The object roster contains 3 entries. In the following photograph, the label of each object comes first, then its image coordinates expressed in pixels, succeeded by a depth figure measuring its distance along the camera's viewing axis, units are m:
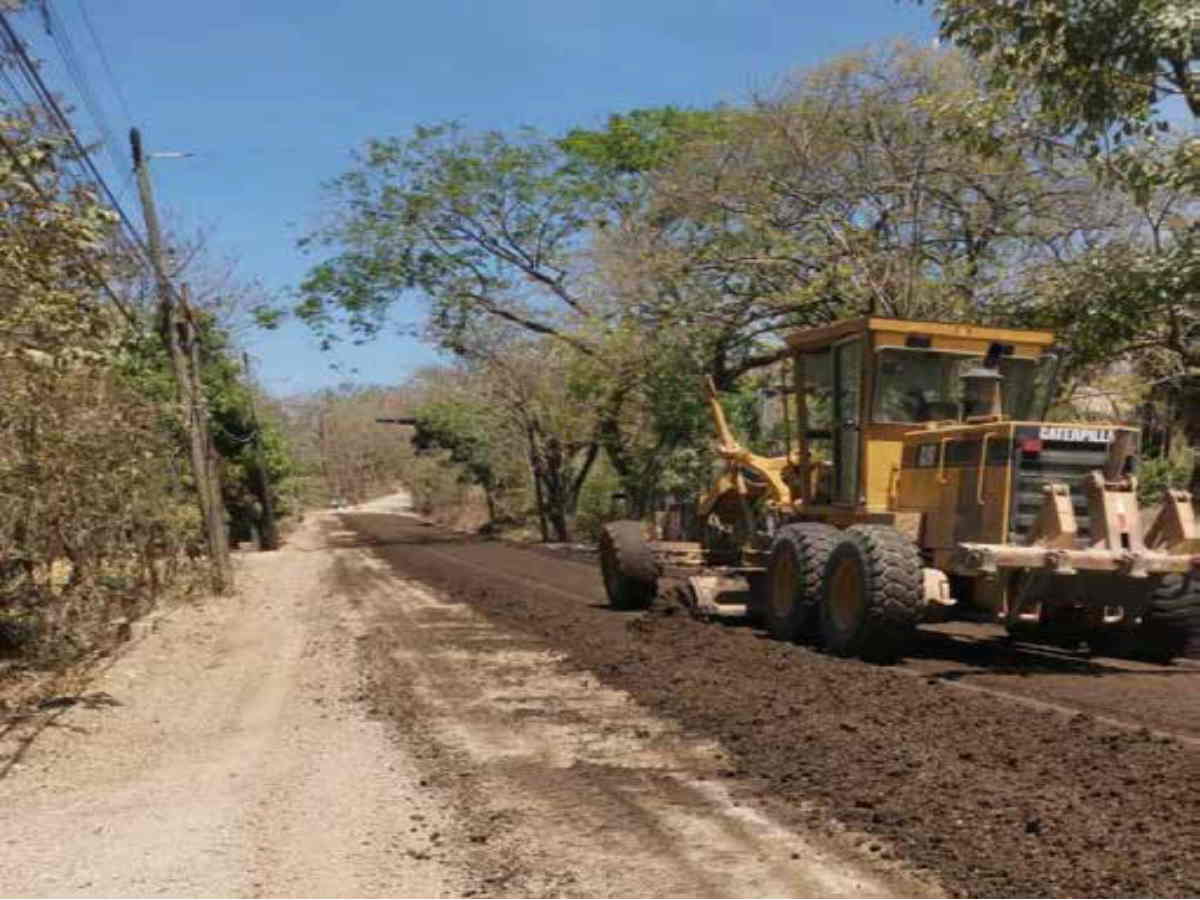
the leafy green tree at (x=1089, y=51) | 8.25
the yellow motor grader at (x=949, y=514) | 8.82
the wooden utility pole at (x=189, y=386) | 18.55
